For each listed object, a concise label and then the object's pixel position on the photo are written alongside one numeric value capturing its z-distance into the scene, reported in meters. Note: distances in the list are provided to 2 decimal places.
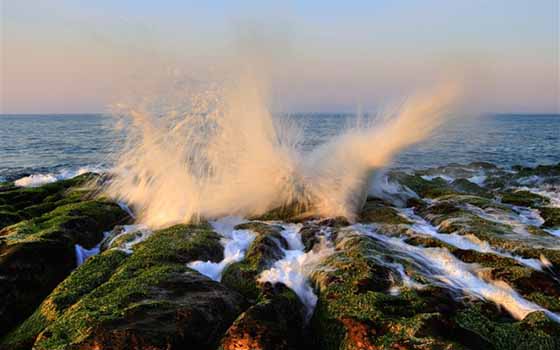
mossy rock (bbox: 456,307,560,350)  4.41
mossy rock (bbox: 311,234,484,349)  4.30
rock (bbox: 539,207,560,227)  9.00
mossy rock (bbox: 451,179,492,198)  13.70
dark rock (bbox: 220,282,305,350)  4.19
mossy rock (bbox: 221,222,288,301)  6.17
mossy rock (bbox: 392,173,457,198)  12.82
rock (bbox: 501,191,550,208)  11.21
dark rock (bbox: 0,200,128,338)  5.79
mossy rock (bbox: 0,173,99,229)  10.59
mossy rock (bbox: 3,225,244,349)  4.21
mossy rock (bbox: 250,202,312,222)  10.03
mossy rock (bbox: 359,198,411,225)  9.29
